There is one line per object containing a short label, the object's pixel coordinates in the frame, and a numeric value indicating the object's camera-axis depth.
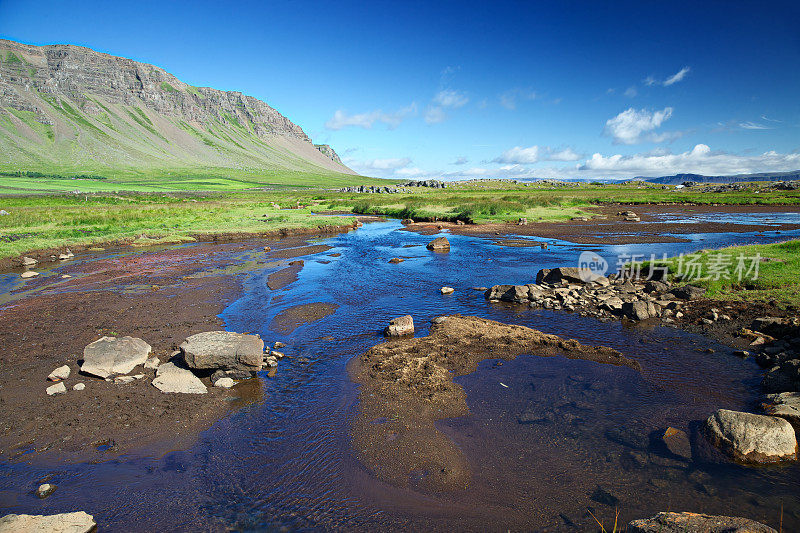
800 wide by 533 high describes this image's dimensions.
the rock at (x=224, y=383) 12.32
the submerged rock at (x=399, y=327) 16.64
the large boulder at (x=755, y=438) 8.73
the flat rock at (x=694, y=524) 5.47
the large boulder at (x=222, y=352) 12.47
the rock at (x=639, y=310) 17.89
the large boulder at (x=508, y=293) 21.22
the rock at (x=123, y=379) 12.13
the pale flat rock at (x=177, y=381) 11.94
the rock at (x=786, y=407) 9.79
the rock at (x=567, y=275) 23.12
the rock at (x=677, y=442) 9.23
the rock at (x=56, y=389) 11.48
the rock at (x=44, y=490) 8.09
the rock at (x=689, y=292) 19.52
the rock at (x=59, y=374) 12.28
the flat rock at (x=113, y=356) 12.38
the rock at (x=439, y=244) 38.69
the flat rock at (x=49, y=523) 6.62
